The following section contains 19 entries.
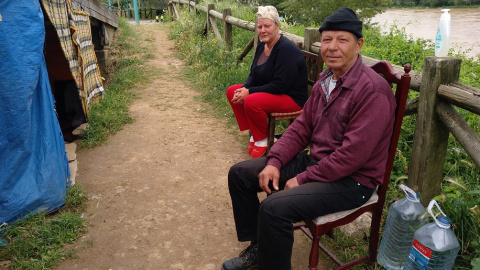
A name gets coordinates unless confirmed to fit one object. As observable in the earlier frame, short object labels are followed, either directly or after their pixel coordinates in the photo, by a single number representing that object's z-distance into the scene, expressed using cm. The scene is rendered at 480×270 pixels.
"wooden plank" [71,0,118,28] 577
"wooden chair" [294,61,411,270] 211
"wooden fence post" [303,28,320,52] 420
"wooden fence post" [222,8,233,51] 764
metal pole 1988
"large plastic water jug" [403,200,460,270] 196
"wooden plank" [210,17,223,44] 820
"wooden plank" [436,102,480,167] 224
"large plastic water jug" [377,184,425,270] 233
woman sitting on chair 375
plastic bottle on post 260
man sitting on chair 204
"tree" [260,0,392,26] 1852
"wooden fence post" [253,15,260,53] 575
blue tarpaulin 293
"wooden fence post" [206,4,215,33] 920
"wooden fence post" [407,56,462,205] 243
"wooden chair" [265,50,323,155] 381
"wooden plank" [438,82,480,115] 218
